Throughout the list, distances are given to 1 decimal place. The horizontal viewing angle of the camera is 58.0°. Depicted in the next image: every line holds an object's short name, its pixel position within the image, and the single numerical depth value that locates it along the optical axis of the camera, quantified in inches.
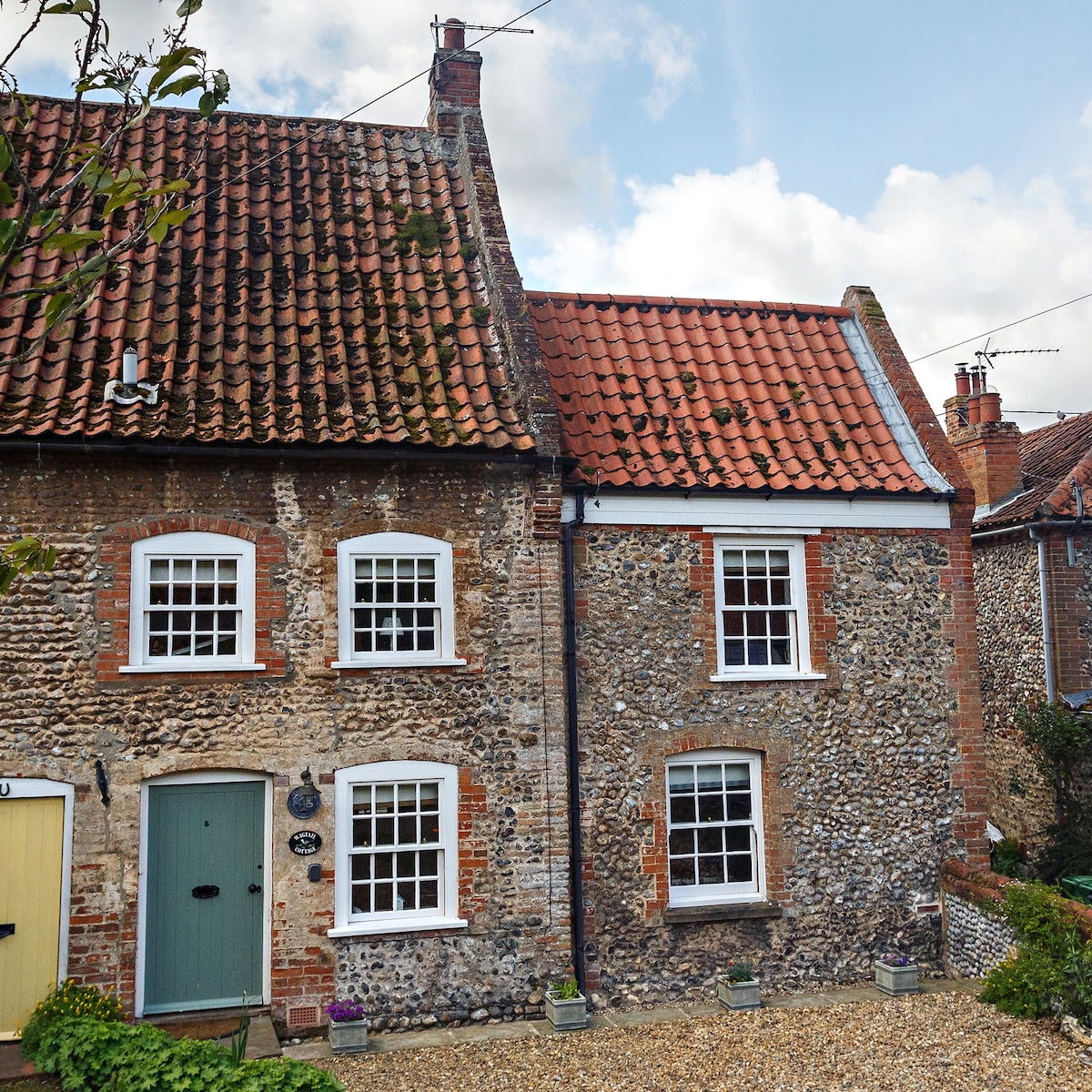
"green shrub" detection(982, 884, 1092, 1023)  372.8
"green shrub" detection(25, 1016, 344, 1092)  289.4
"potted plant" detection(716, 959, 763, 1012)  423.5
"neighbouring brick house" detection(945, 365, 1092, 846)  608.7
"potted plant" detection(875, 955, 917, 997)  435.2
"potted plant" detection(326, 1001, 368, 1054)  374.9
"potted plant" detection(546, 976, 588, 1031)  396.5
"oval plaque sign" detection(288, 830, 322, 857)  396.5
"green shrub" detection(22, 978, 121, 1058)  346.0
